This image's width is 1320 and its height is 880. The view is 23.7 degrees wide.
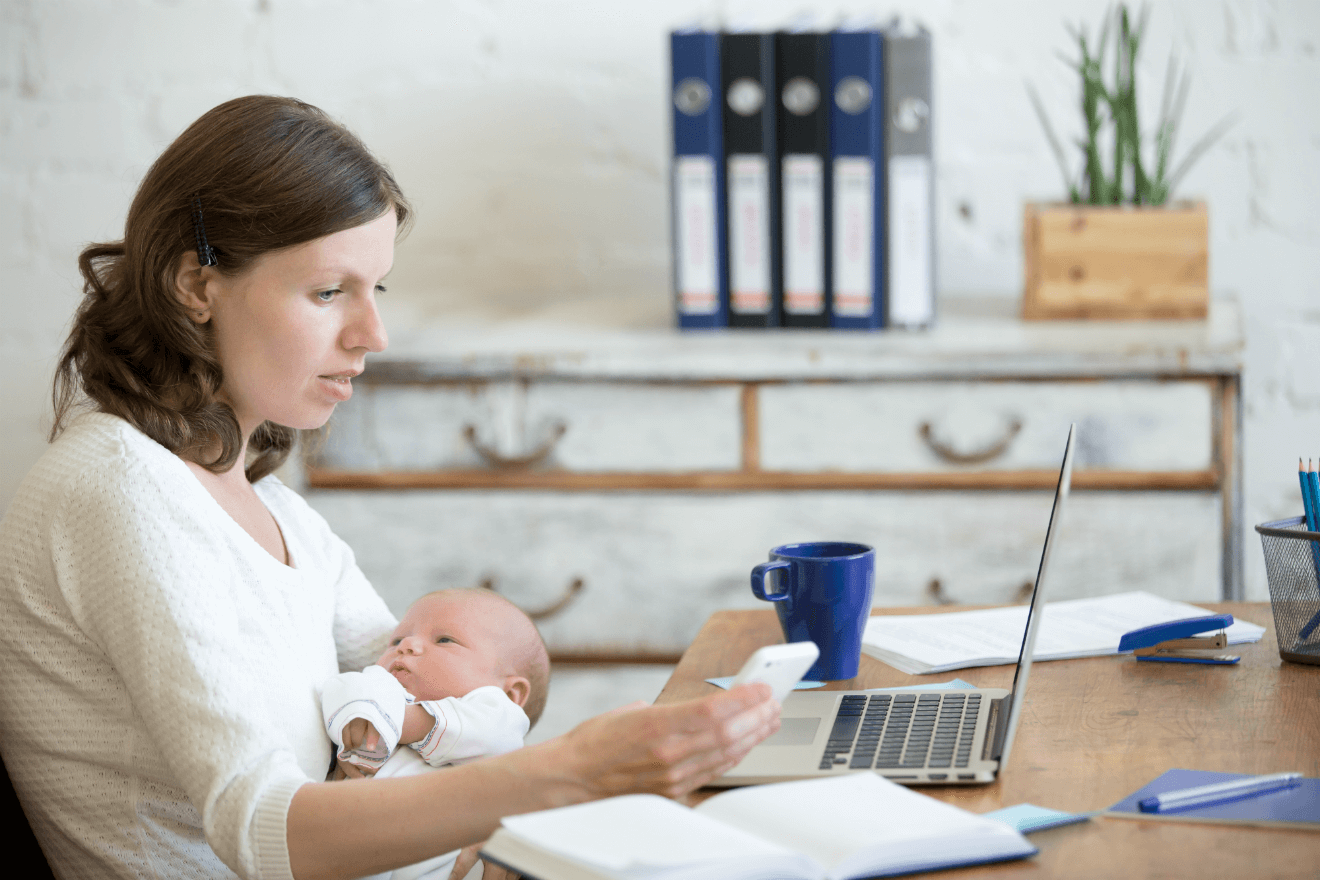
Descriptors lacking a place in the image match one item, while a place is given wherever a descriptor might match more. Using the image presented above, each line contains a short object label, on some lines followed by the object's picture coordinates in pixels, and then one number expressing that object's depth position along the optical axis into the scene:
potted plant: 3.06
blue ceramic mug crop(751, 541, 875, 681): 2.45
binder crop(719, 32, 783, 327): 3.06
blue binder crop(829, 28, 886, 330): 3.05
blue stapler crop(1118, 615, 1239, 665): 2.47
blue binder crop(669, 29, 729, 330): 3.07
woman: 2.32
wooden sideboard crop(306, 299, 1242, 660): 2.98
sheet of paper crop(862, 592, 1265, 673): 2.49
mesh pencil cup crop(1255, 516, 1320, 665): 2.44
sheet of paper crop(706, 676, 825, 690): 2.46
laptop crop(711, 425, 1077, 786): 2.30
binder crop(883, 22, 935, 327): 3.05
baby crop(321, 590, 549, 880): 2.47
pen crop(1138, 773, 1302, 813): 2.16
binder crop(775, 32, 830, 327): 3.06
